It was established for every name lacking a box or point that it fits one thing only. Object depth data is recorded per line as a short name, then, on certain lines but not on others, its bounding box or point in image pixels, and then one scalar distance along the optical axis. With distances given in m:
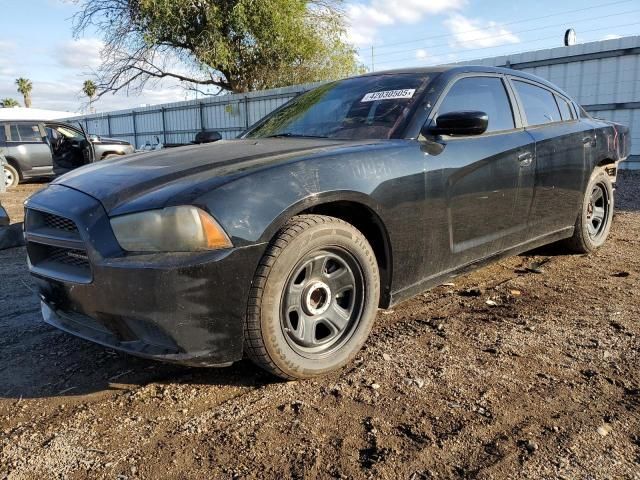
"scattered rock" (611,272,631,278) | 4.23
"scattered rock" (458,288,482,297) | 3.87
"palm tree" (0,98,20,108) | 71.31
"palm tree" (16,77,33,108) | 70.31
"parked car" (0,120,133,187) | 13.75
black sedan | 2.18
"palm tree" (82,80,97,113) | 25.25
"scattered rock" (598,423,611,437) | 2.09
